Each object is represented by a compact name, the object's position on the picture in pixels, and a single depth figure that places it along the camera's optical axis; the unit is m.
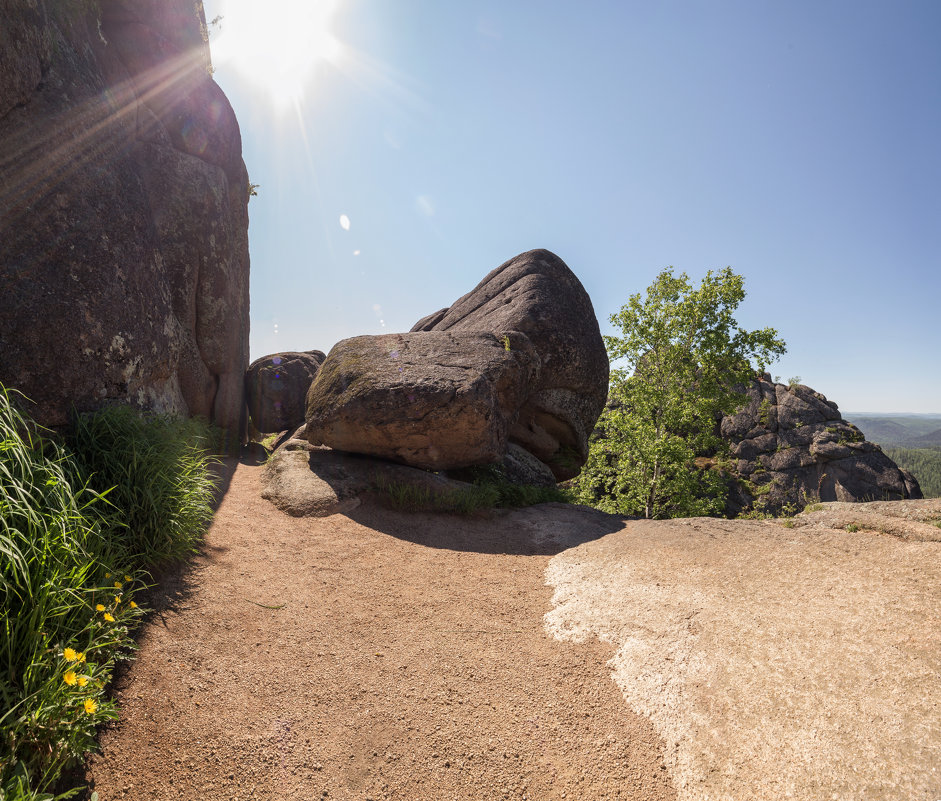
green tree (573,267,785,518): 16.34
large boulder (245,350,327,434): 15.95
